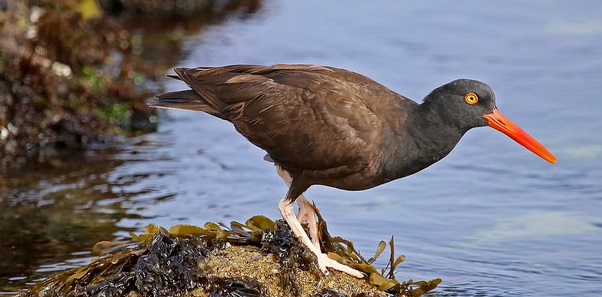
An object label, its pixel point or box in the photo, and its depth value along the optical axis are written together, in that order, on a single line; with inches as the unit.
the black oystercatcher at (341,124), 459.2
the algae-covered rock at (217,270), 430.3
